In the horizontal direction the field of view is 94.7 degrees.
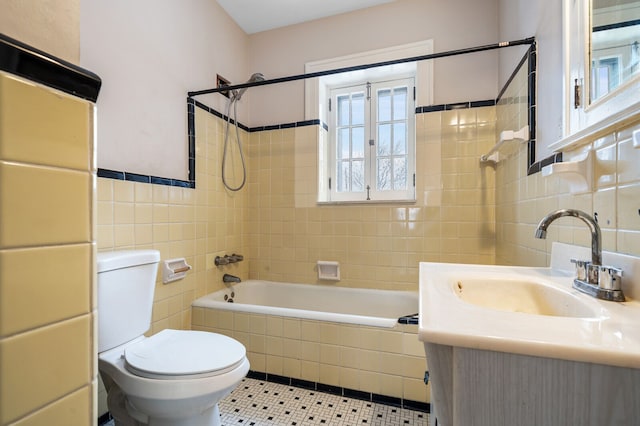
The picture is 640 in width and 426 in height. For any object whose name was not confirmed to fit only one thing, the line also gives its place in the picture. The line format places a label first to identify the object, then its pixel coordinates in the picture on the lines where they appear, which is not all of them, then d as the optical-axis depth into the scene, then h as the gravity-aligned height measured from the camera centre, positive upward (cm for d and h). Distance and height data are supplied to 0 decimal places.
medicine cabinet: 75 +43
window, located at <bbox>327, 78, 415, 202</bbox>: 243 +61
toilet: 109 -59
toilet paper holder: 182 -36
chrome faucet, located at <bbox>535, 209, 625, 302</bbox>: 71 -15
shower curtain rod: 152 +89
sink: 44 -20
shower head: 215 +98
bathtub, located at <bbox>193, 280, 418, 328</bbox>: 211 -68
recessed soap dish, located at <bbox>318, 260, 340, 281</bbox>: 244 -48
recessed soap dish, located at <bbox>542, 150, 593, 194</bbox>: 92 +13
